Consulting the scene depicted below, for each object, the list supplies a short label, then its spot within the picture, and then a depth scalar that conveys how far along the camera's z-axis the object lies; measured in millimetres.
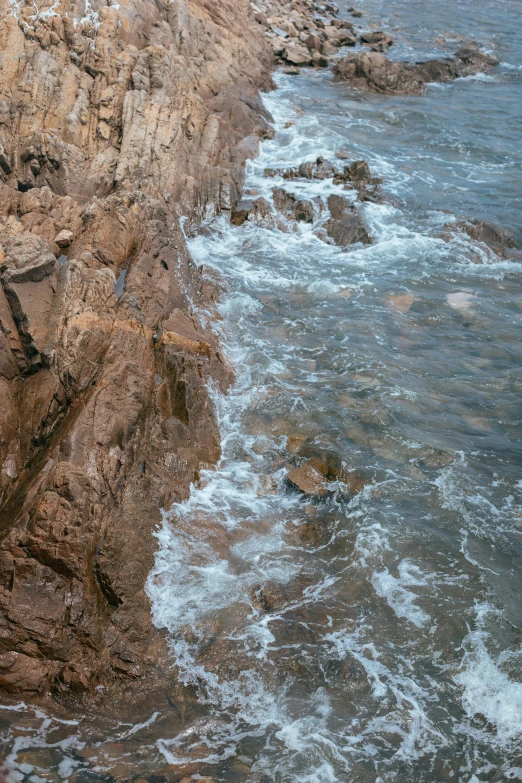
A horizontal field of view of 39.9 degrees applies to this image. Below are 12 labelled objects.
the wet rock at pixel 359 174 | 19406
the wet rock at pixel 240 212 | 17781
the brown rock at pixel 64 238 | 11656
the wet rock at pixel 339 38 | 31469
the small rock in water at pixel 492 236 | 17297
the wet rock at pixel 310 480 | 10070
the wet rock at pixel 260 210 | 17906
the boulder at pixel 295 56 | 29047
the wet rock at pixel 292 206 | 18047
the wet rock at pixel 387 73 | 27359
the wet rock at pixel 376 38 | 31784
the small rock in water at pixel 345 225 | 17531
